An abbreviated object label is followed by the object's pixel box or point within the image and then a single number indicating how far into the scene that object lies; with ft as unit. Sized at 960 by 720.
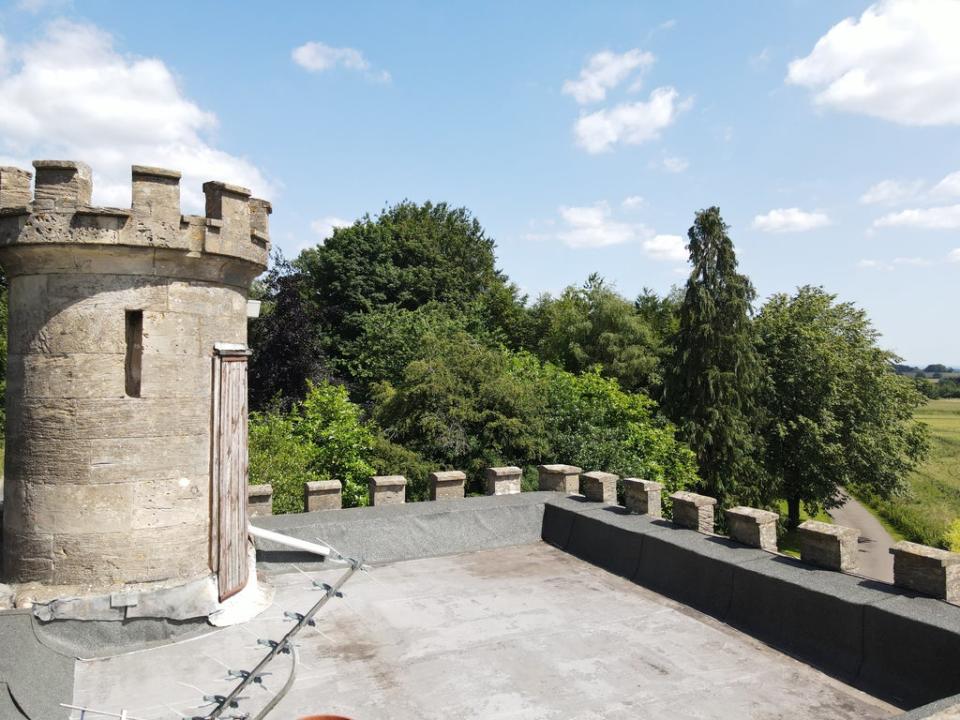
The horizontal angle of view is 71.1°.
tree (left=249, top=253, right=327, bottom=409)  85.40
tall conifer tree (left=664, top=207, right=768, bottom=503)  89.86
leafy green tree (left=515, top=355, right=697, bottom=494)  59.72
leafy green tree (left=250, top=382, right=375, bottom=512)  50.08
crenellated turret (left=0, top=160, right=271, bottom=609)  21.42
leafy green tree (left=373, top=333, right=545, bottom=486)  57.67
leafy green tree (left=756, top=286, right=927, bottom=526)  96.63
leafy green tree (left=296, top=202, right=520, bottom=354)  114.83
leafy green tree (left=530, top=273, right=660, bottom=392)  112.27
